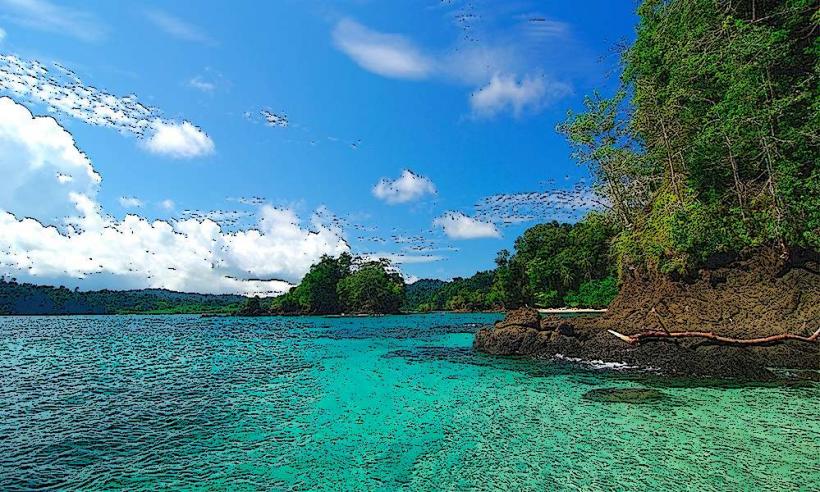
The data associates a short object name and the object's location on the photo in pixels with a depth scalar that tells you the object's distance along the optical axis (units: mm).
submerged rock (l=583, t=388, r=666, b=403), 12586
